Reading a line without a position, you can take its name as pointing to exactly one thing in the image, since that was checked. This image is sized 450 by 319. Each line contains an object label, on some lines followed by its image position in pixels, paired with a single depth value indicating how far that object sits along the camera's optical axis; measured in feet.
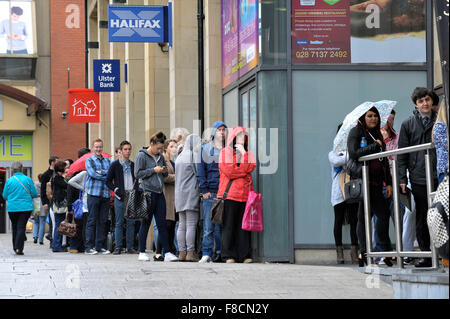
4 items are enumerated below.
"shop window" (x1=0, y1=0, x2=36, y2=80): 122.42
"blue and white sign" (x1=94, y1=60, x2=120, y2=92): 84.23
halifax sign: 60.03
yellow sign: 119.96
